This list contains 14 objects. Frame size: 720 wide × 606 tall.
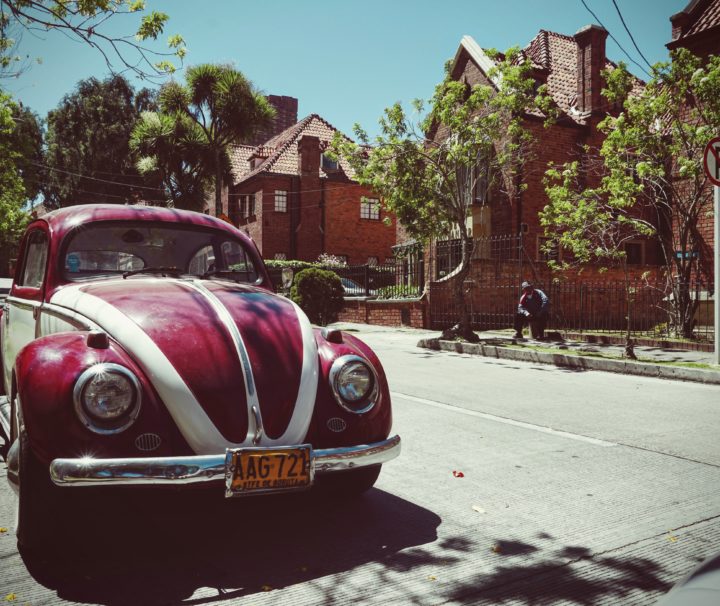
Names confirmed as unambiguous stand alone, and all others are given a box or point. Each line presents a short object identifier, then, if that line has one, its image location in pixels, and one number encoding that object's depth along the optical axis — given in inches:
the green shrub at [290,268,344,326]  775.7
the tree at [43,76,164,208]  1568.7
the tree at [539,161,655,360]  603.5
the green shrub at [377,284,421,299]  853.5
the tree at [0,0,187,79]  304.2
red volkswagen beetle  112.5
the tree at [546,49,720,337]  537.0
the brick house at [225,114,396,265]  1499.8
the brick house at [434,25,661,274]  956.0
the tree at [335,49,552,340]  602.5
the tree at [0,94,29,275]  970.1
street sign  386.3
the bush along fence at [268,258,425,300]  869.8
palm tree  946.7
